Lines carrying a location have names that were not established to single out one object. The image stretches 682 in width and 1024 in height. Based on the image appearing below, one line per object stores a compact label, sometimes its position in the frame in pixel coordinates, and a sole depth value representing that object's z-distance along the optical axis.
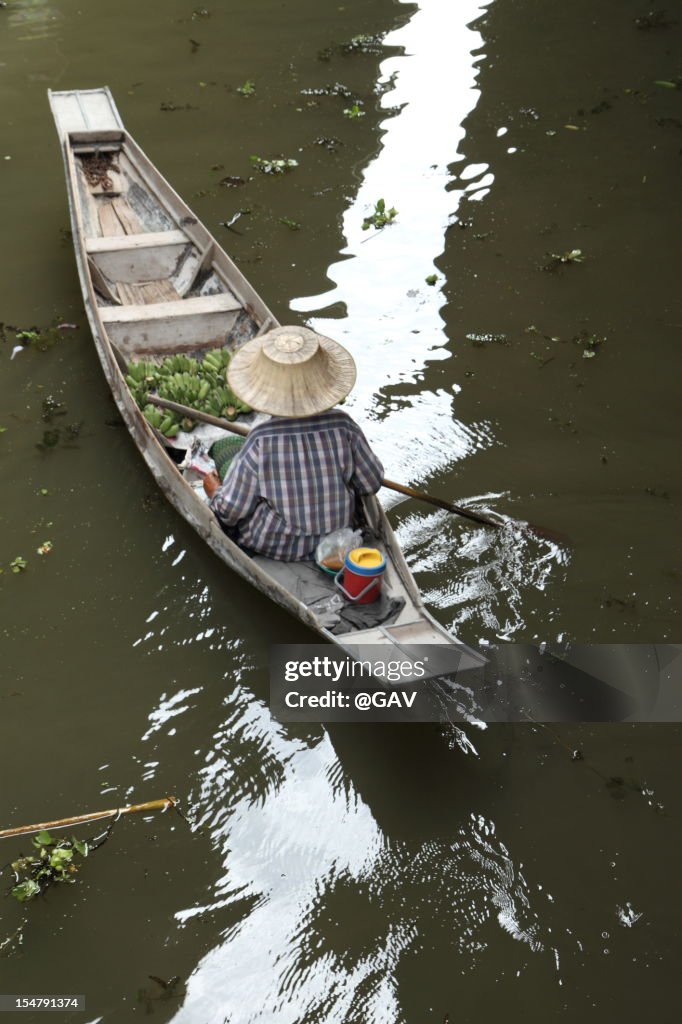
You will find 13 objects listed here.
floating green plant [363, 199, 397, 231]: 16.30
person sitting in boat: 8.64
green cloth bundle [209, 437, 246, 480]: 10.71
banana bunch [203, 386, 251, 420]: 11.73
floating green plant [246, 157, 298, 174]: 17.59
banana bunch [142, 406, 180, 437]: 11.45
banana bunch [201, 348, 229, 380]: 12.20
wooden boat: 9.02
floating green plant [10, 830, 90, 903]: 7.71
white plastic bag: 9.27
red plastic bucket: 8.56
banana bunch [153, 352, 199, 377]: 12.26
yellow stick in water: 8.08
